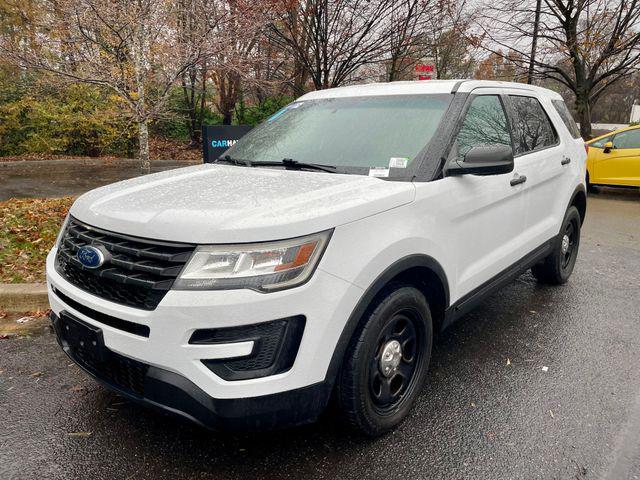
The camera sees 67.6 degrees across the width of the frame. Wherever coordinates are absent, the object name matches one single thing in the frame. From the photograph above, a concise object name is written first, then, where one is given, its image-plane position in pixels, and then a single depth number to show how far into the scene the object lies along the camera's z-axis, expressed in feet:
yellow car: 33.09
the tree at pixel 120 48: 19.69
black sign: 24.93
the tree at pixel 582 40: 48.78
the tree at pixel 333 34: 33.01
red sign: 34.76
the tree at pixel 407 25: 33.76
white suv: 6.29
